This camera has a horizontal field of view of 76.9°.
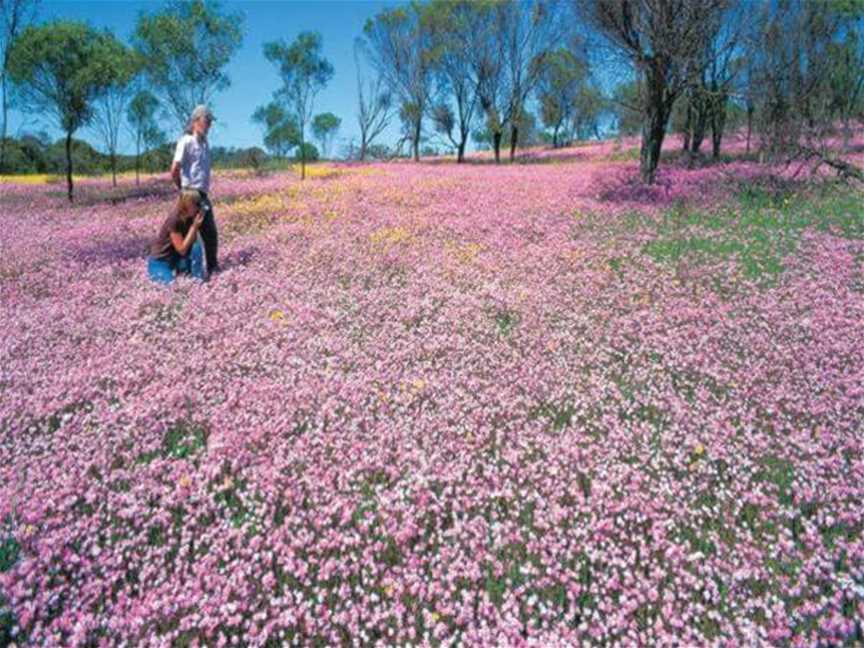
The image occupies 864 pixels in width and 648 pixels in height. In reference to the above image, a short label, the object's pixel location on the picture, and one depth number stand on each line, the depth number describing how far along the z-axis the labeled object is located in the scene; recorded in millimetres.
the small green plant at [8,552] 3297
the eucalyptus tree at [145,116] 40803
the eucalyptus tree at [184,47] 28188
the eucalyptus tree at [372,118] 65875
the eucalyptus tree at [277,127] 65188
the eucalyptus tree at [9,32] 22156
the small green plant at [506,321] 7004
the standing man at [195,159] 8953
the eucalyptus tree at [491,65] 51375
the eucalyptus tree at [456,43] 53031
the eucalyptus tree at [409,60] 57750
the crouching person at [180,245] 9172
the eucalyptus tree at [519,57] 50219
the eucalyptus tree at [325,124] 86312
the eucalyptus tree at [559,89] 54500
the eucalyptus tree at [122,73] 23828
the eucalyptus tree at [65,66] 22625
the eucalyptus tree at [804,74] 16703
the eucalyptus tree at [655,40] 16578
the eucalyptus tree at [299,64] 42375
